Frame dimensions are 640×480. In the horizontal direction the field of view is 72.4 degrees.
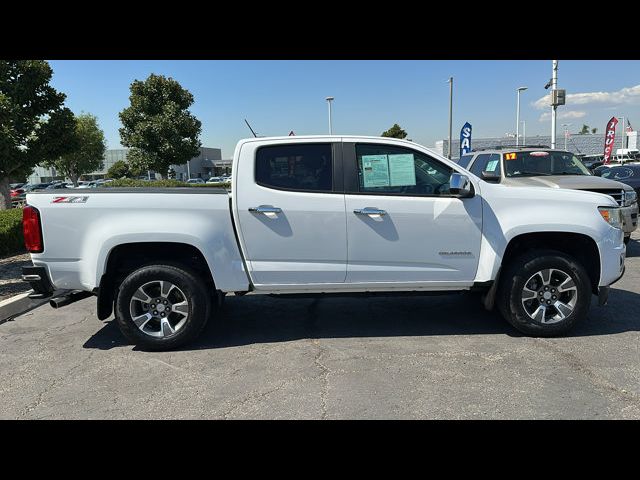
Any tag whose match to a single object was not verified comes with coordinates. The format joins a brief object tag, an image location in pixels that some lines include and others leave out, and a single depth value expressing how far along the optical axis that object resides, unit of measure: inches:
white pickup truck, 159.0
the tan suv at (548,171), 276.8
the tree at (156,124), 911.7
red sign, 1019.3
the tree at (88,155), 1696.6
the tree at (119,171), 1815.0
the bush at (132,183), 641.6
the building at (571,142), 2402.8
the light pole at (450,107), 1161.8
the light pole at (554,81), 629.9
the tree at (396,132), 1502.7
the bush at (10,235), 321.4
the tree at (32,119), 404.5
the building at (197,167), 2866.6
